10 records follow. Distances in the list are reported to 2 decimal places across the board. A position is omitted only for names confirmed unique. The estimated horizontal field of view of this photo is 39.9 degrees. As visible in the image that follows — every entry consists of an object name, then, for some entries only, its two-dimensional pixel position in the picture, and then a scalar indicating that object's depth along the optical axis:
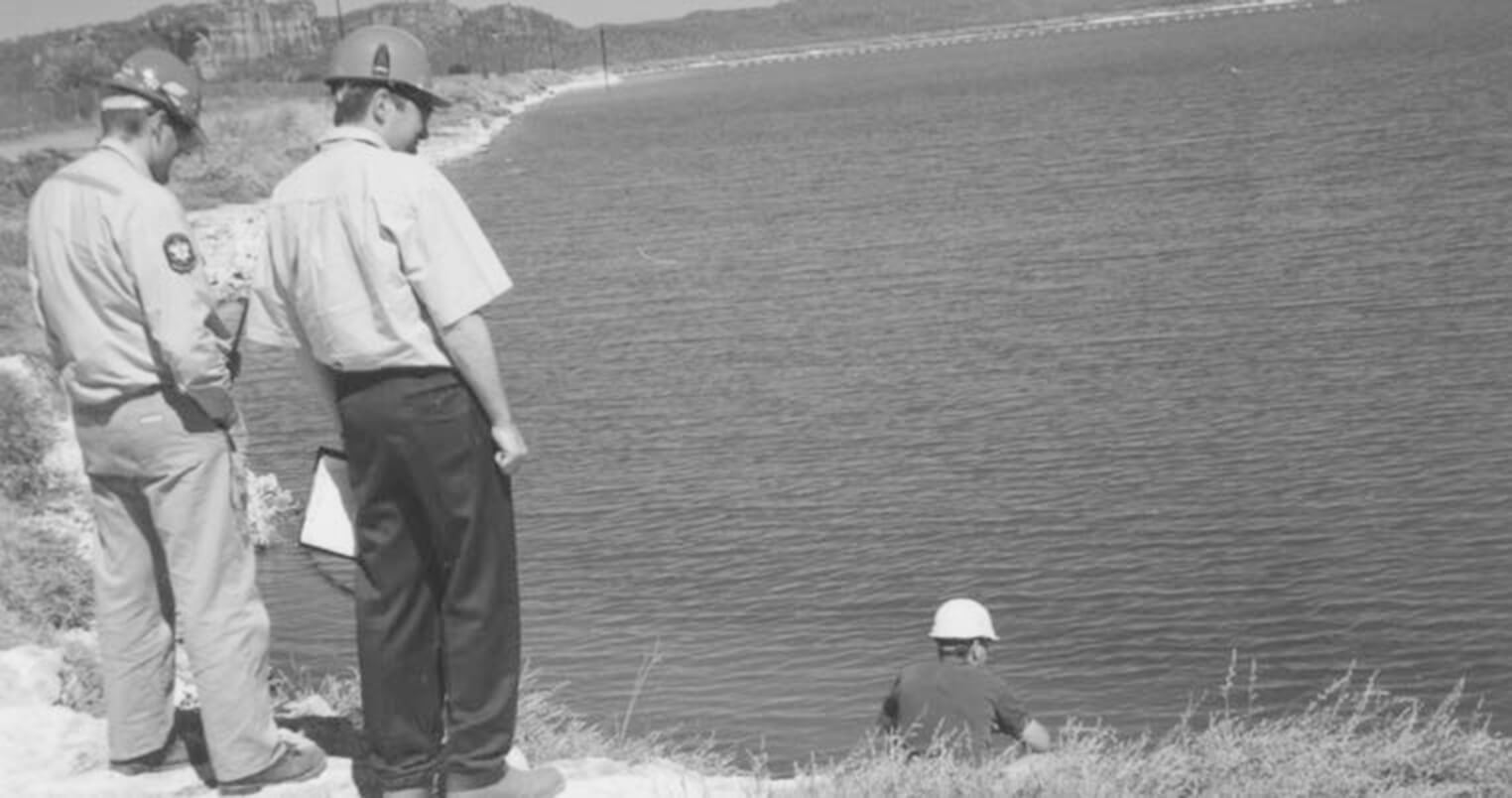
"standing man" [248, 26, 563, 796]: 5.51
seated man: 8.38
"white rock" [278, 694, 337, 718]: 7.52
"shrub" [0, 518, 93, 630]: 10.14
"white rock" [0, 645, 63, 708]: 7.56
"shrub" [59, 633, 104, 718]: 7.68
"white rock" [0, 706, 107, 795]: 6.66
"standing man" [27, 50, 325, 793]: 6.04
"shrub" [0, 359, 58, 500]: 14.36
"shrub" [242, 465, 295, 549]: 15.97
